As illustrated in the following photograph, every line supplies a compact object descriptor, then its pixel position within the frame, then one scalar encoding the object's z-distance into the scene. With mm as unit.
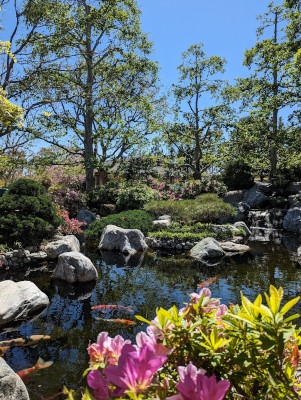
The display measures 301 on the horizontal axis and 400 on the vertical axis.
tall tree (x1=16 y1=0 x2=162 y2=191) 18297
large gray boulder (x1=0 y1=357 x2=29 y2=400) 2527
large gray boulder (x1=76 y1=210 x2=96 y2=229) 16188
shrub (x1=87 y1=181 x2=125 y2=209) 18522
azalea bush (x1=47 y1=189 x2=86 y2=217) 18062
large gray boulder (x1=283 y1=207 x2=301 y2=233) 15359
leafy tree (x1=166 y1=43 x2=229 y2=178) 22344
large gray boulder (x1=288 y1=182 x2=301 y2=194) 19094
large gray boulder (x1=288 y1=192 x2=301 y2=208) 16469
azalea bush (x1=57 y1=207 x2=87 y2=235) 11328
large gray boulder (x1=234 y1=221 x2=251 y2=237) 13848
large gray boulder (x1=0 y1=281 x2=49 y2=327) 5168
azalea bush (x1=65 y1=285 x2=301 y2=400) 805
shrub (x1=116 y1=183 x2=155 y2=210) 17359
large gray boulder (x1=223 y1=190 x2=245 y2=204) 19547
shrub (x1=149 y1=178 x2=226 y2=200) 19891
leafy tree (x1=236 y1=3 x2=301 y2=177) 18109
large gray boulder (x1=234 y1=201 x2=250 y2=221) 17036
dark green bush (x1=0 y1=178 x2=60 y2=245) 8760
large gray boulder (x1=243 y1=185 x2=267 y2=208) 18609
